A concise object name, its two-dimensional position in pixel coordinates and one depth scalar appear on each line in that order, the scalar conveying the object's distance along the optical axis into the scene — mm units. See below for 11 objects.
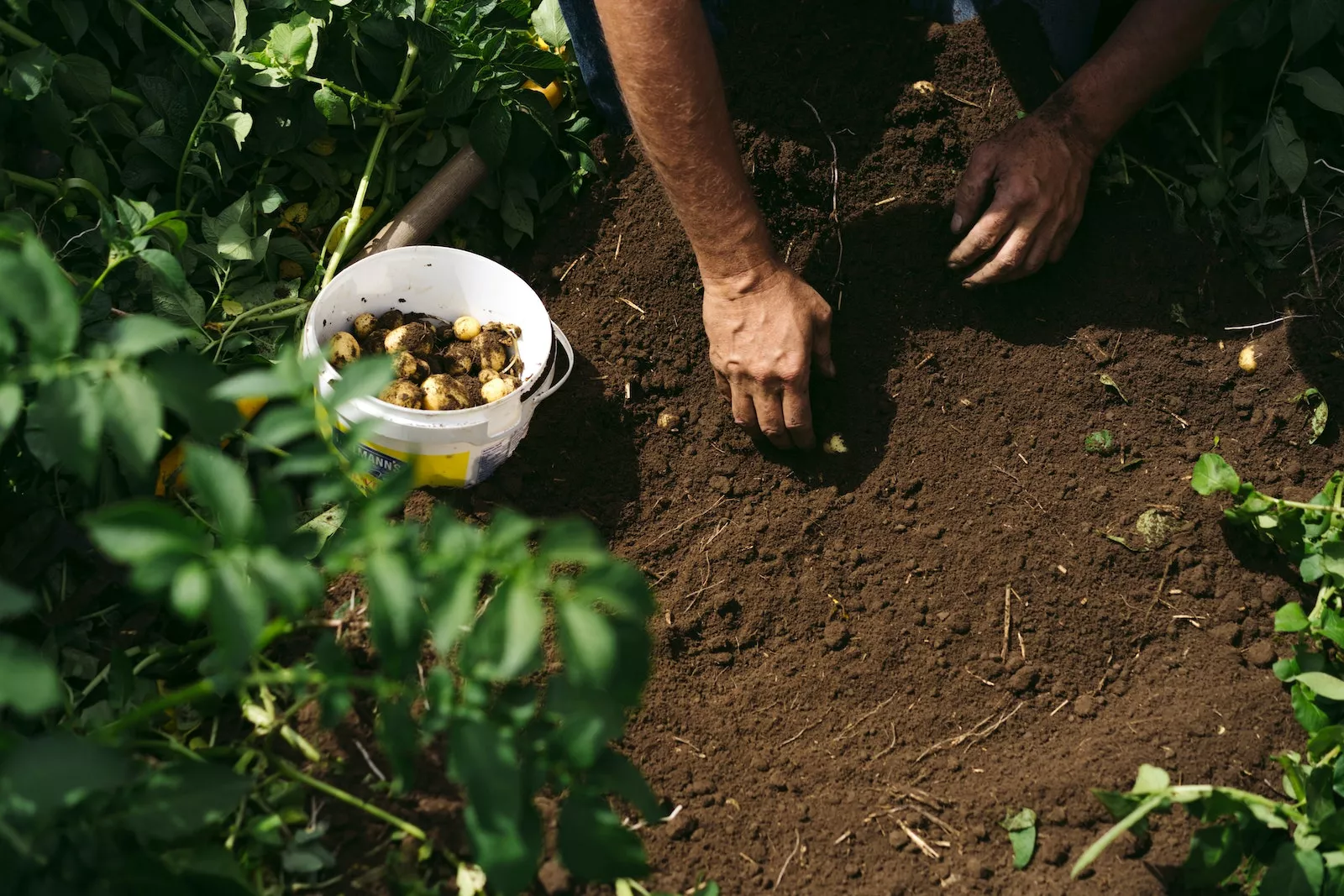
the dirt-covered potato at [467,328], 1931
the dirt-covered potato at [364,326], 1875
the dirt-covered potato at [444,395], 1779
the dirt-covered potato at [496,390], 1835
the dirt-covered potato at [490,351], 1902
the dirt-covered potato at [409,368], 1802
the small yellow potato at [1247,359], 2012
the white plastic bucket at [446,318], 1697
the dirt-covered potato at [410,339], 1861
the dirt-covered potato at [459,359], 1896
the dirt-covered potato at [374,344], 1875
